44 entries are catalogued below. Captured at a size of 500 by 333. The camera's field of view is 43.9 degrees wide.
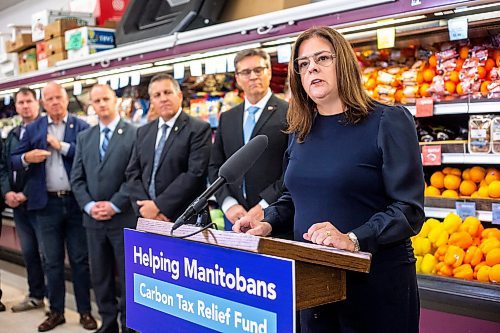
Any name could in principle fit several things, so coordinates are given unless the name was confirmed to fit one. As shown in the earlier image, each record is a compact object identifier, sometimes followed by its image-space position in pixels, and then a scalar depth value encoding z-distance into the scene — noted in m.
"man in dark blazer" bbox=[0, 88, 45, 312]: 5.29
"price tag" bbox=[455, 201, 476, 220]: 3.04
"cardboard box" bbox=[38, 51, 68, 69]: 5.84
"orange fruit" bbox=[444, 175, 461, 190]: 3.18
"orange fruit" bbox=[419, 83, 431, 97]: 3.29
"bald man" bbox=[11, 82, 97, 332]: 4.79
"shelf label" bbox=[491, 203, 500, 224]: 2.92
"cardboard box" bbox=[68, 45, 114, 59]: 5.36
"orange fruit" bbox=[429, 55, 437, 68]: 3.30
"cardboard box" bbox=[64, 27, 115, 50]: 5.36
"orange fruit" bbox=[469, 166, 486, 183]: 3.15
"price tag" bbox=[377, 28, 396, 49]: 3.08
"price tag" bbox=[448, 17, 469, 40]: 2.78
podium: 1.37
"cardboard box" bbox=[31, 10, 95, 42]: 6.02
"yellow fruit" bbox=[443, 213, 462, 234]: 3.03
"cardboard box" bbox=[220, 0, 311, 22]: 3.90
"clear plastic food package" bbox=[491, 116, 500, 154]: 2.98
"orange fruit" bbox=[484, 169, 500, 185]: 3.05
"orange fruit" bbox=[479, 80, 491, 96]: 3.04
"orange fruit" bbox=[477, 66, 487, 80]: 3.09
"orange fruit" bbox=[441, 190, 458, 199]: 3.15
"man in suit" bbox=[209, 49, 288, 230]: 3.21
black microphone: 1.56
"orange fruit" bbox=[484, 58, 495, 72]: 3.09
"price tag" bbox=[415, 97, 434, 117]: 3.11
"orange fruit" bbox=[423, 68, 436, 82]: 3.29
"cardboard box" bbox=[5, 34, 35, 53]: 6.63
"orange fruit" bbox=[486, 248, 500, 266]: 2.79
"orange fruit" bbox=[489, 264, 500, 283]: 2.74
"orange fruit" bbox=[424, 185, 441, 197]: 3.24
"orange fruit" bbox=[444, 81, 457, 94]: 3.19
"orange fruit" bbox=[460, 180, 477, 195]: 3.13
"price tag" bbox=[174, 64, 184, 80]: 4.43
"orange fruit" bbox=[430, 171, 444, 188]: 3.26
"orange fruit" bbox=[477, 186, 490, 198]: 3.03
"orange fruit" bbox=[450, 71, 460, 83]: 3.17
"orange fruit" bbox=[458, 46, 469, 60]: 3.21
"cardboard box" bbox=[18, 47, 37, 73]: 6.56
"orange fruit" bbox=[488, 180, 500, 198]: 2.96
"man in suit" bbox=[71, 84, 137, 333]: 4.14
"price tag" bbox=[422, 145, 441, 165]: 3.17
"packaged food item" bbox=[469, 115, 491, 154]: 3.03
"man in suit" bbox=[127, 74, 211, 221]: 3.68
